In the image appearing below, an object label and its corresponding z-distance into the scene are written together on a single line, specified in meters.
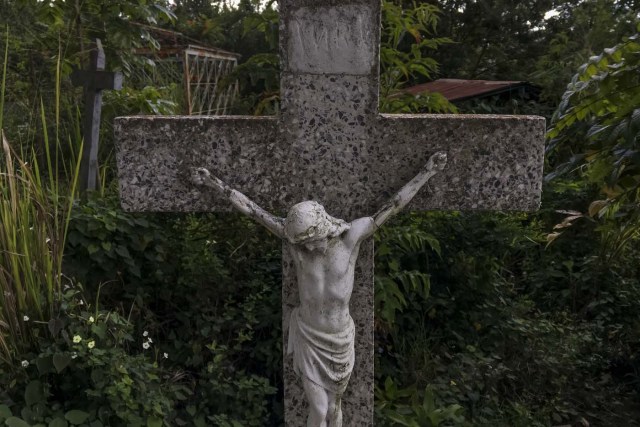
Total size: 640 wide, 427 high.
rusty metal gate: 8.73
